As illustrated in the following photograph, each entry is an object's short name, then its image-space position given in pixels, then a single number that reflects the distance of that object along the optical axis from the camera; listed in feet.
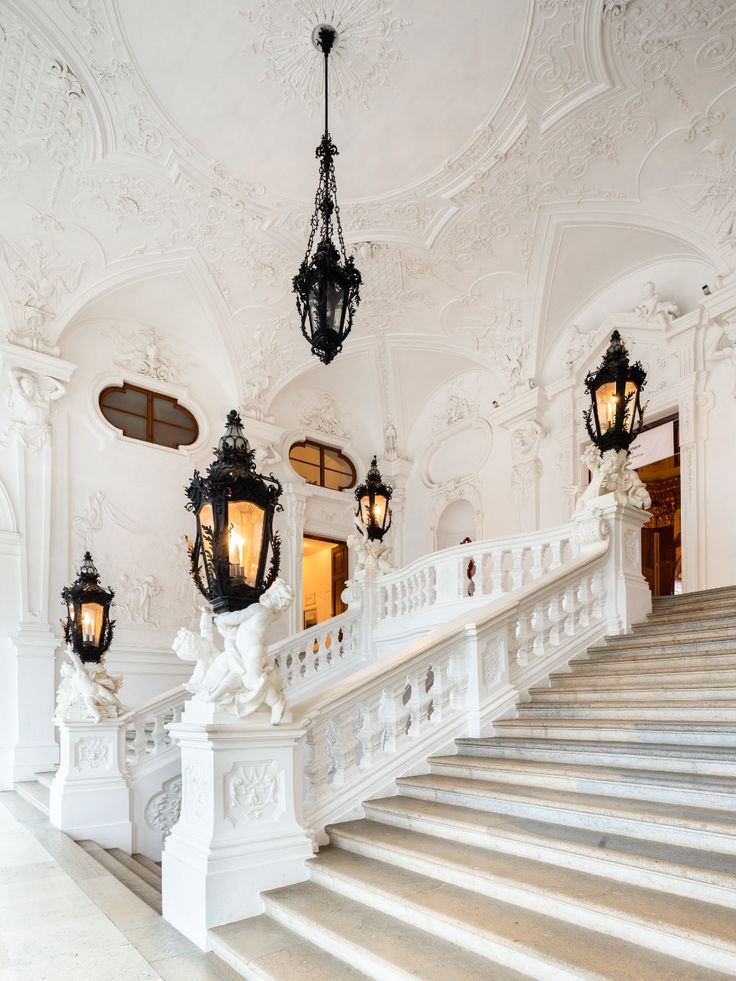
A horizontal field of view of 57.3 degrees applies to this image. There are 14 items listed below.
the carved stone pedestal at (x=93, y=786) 20.95
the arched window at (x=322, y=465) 45.32
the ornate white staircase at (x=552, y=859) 8.01
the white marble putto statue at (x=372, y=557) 31.24
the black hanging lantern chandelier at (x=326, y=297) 17.74
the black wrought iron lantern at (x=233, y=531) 12.19
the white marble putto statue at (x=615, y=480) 20.86
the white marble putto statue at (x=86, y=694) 22.12
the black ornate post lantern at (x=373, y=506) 31.89
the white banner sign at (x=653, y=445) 33.53
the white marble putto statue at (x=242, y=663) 11.67
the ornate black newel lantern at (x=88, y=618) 23.52
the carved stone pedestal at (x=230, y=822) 10.85
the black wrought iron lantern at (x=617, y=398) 21.25
